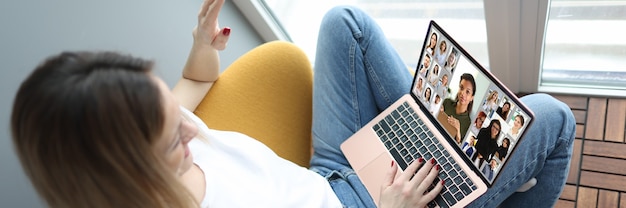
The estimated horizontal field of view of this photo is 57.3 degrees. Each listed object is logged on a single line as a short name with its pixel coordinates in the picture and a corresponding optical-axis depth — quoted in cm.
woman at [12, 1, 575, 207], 67
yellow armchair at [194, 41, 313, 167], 118
